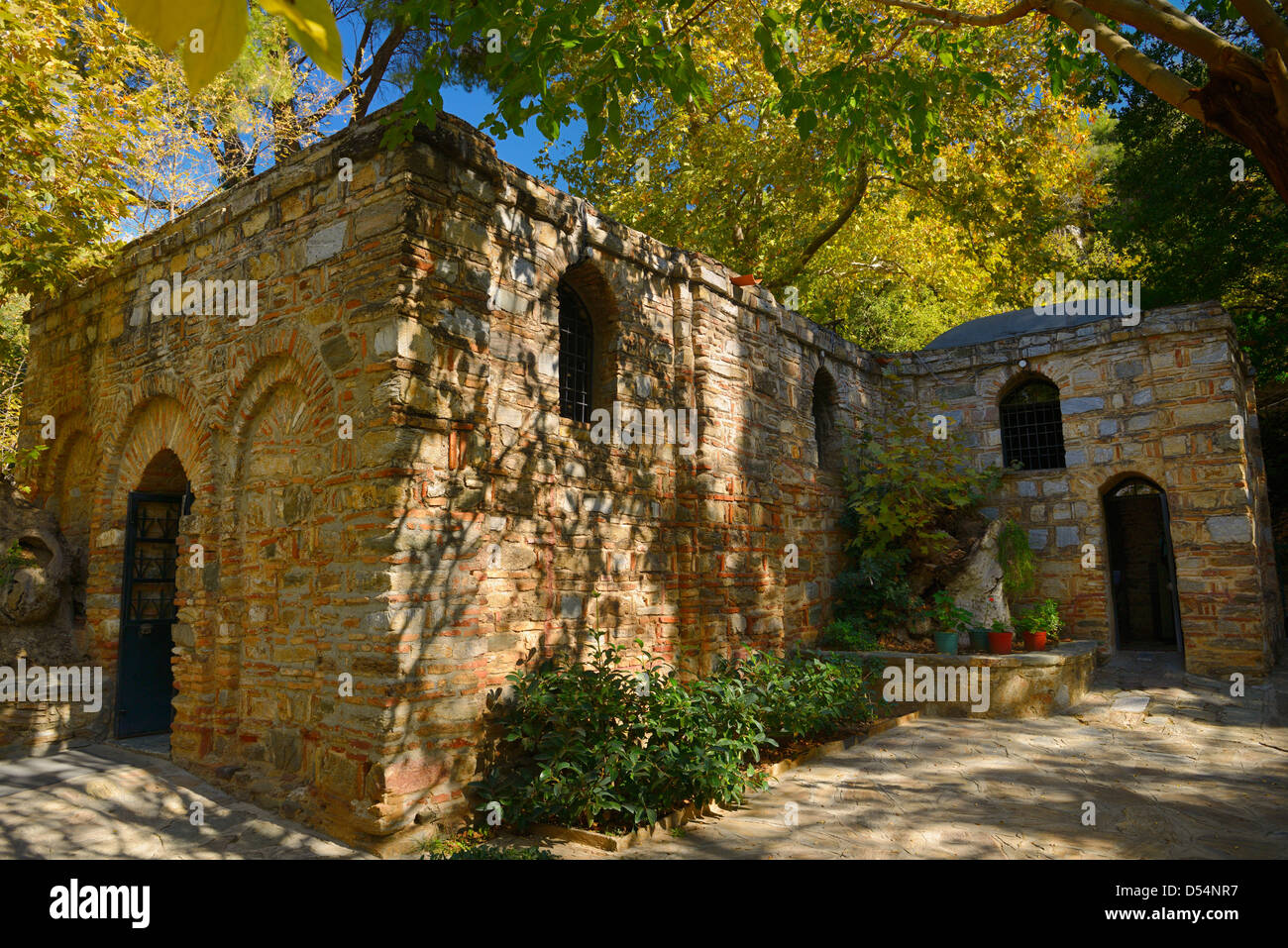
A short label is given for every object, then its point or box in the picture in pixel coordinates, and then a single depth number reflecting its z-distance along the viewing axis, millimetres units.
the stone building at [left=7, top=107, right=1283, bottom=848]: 5016
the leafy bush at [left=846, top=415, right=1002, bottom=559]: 9469
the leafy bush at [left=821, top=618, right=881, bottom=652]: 8797
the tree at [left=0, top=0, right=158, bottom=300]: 6734
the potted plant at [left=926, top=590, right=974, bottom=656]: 8680
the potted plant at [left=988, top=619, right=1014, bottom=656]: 8703
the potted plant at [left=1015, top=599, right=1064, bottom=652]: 8938
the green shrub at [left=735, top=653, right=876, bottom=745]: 6527
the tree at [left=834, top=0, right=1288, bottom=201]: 3215
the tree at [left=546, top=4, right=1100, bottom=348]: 12078
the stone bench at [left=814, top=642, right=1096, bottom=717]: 8117
